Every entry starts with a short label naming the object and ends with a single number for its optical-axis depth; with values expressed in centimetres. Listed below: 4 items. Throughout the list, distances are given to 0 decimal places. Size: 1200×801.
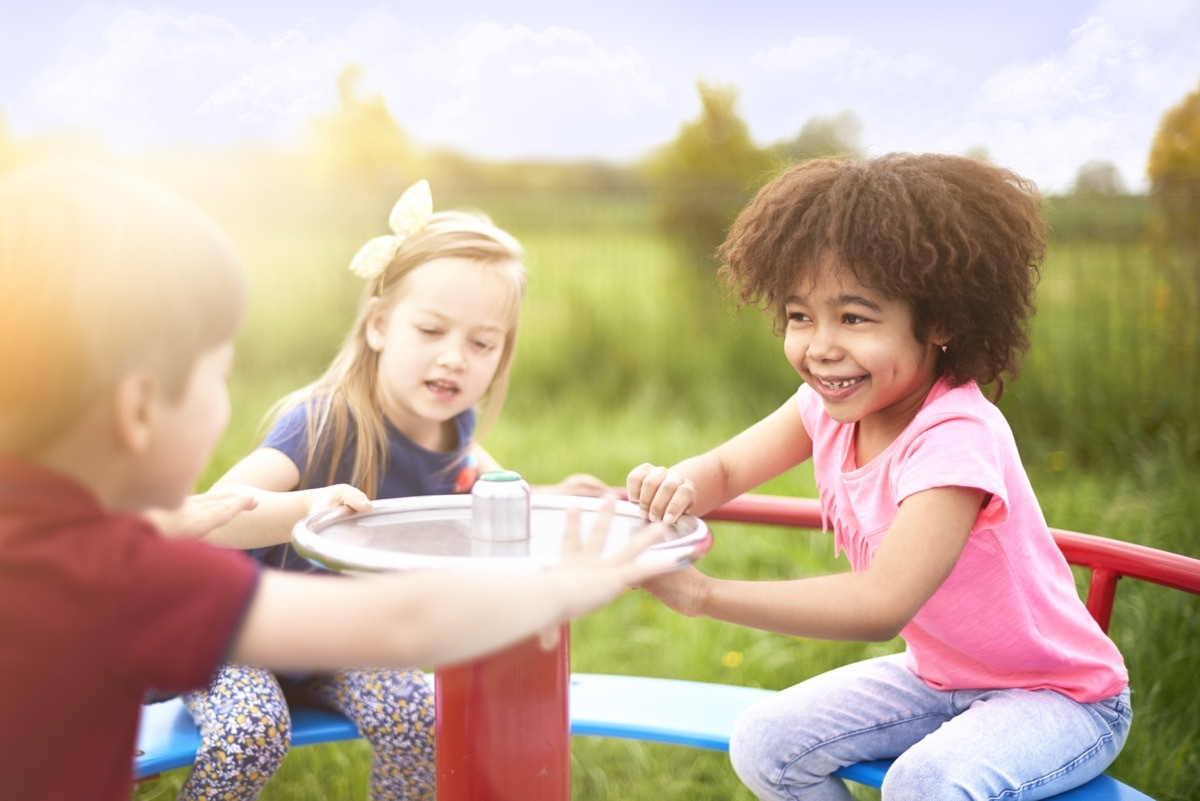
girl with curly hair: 200
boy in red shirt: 121
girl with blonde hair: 235
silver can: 197
